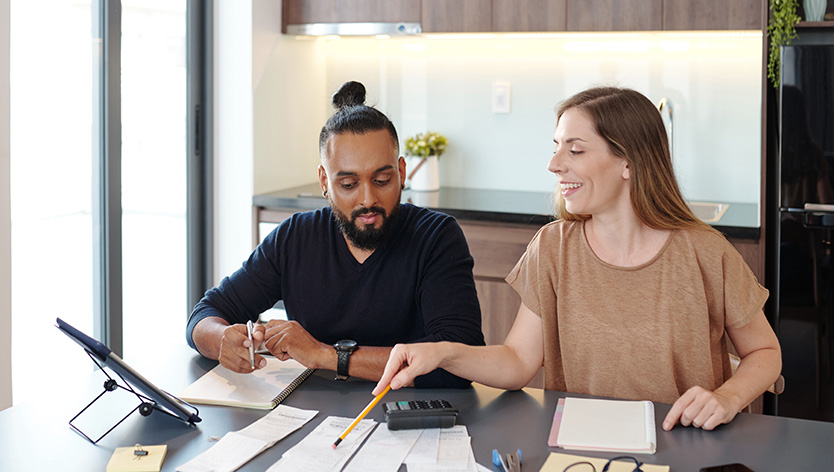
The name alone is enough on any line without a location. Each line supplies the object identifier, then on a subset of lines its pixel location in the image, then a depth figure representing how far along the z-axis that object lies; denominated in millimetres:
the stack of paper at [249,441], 1282
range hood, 3498
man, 1900
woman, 1728
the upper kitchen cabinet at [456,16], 3379
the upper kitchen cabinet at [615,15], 3133
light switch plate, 3708
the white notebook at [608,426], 1352
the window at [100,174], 2682
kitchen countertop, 2977
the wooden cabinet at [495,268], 3137
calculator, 1423
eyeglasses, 1266
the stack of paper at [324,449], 1277
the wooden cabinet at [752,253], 2881
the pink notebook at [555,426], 1374
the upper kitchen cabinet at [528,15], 3262
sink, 3185
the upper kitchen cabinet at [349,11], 3498
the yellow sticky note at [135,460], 1268
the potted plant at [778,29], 2820
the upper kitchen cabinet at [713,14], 2992
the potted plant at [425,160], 3656
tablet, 1365
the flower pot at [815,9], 2842
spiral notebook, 1549
